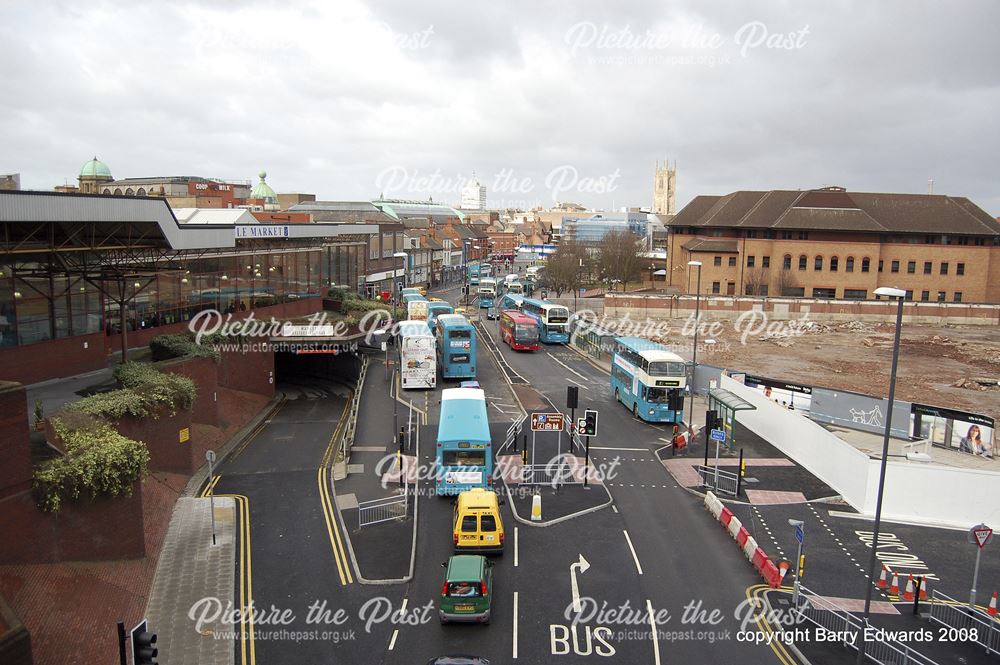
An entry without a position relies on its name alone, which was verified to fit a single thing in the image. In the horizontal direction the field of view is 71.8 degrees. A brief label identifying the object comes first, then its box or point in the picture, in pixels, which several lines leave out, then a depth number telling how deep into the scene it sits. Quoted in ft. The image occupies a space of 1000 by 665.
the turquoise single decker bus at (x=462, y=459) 71.82
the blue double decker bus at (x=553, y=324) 180.45
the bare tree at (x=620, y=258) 326.03
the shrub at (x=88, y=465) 50.21
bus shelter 84.23
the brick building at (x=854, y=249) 258.98
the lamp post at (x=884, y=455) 40.52
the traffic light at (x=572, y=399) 82.89
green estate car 48.49
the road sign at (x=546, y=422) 77.46
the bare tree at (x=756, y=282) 271.69
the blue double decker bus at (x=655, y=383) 100.14
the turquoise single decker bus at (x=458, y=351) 121.60
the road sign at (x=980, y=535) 47.96
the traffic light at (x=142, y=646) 30.83
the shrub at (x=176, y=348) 93.04
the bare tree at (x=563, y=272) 297.33
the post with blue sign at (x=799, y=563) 50.97
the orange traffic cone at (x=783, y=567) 54.90
